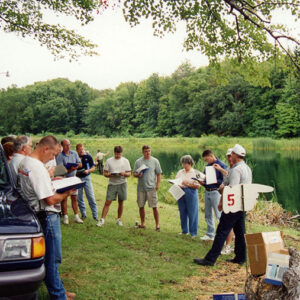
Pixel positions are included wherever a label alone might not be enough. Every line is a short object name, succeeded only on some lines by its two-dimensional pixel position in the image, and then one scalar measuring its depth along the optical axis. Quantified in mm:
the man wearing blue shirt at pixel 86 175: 8688
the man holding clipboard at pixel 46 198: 3580
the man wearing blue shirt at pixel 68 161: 8148
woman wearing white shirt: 7949
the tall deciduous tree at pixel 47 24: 10633
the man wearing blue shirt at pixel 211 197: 7293
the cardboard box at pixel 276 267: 3656
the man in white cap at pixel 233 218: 5891
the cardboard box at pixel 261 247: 4301
